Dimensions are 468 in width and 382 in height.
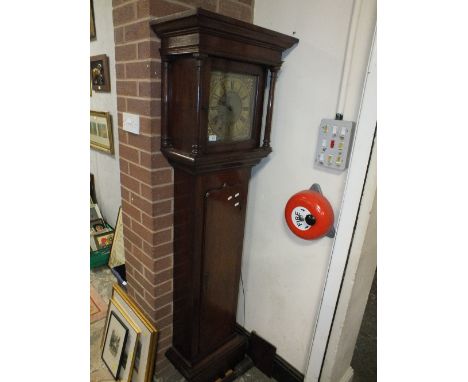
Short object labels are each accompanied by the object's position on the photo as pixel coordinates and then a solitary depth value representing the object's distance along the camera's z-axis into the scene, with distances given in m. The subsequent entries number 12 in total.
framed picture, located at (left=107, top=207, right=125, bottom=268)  2.44
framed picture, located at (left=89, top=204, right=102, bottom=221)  2.75
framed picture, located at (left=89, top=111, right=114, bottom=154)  2.37
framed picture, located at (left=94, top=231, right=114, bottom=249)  2.52
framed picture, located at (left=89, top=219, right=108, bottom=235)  2.61
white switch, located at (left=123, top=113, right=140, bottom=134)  1.29
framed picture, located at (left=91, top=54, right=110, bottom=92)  2.17
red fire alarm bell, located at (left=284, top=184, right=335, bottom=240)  1.24
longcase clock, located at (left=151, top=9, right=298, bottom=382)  1.07
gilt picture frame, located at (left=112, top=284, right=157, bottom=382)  1.50
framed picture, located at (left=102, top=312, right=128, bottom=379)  1.61
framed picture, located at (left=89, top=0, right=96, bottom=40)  2.19
